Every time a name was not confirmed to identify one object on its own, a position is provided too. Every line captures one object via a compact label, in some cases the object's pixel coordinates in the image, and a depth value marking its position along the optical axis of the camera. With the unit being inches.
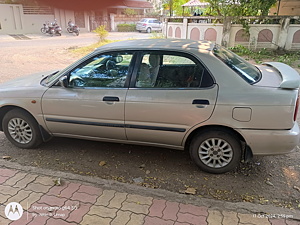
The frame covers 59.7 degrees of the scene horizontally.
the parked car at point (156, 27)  838.8
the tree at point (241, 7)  419.5
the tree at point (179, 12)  556.0
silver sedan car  111.3
